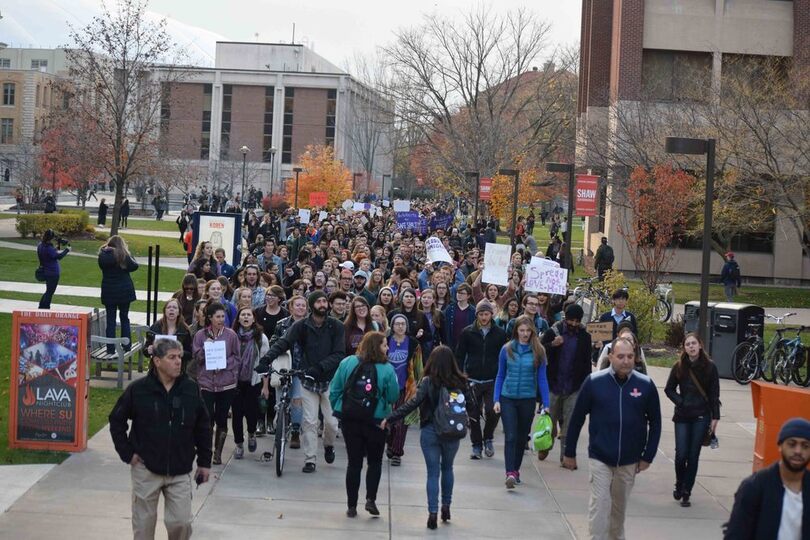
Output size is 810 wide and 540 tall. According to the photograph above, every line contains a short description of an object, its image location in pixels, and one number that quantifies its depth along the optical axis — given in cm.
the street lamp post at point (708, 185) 1591
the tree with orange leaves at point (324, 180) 6688
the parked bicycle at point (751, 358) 1938
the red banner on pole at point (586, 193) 2905
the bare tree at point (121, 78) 4188
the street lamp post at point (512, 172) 3224
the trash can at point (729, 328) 2003
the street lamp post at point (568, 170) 2633
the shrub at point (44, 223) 4322
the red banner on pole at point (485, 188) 4481
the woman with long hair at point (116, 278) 1689
